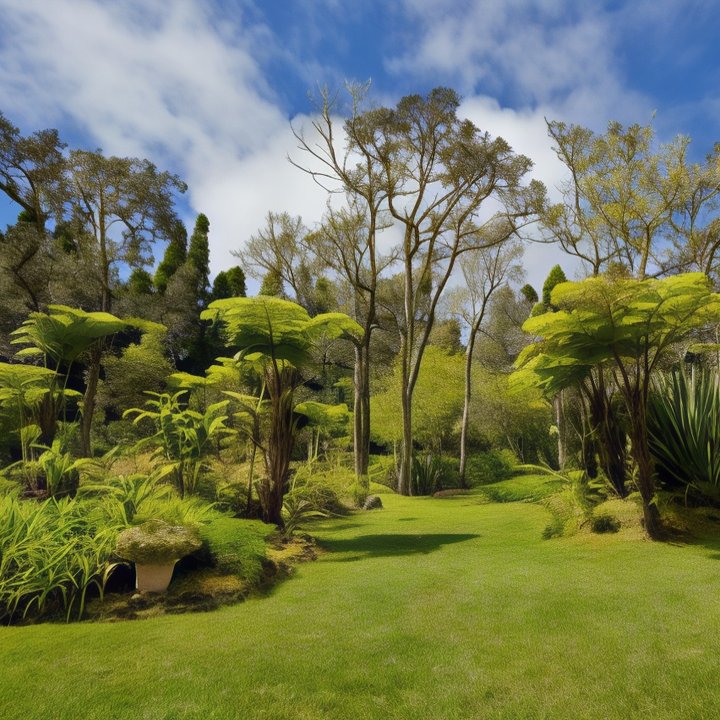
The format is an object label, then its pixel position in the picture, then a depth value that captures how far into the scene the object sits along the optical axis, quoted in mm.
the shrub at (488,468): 18500
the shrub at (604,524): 5930
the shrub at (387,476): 16750
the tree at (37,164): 14945
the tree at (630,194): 12953
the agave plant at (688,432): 5973
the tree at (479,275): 19359
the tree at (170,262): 27625
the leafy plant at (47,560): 3461
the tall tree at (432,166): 14180
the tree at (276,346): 6609
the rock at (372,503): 10934
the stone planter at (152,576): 3902
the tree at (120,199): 14461
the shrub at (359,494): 10421
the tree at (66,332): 8992
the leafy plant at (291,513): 6616
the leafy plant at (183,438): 6355
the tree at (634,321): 5352
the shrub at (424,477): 15695
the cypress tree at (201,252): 28016
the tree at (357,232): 14797
